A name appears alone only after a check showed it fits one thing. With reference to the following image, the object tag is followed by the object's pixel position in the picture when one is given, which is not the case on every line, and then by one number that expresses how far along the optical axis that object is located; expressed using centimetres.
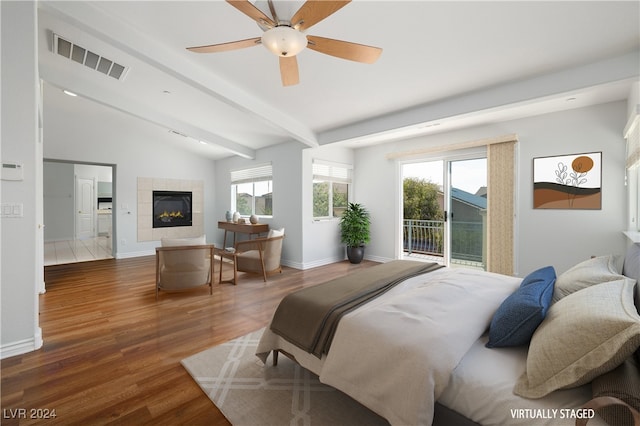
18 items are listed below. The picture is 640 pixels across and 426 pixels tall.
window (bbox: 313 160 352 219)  584
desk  595
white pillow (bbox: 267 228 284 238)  491
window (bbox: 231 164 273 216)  648
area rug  165
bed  104
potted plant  593
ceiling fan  173
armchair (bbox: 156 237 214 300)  363
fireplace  712
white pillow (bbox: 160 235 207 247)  364
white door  903
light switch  225
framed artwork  369
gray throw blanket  172
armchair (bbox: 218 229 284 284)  459
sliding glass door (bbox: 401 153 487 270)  482
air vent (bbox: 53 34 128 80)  336
